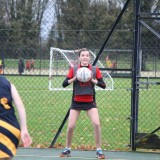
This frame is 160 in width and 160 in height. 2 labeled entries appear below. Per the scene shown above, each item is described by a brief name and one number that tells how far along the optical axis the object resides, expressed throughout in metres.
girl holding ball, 12.41
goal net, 35.93
